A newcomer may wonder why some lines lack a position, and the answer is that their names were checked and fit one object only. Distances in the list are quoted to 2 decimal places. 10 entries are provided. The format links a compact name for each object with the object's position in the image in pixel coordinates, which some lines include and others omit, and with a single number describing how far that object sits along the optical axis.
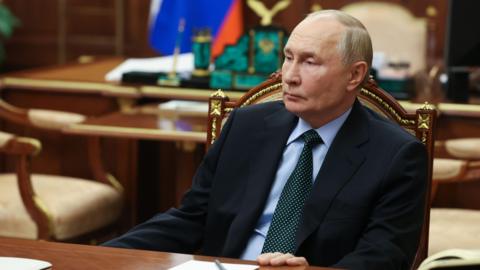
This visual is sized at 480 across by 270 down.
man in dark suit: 4.75
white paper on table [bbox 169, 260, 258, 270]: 4.11
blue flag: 12.32
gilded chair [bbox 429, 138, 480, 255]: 6.88
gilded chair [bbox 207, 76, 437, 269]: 5.30
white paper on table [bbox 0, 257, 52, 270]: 3.92
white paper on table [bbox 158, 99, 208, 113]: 8.78
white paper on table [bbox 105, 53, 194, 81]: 9.69
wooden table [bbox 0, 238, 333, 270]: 4.11
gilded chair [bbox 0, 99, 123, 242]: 7.75
